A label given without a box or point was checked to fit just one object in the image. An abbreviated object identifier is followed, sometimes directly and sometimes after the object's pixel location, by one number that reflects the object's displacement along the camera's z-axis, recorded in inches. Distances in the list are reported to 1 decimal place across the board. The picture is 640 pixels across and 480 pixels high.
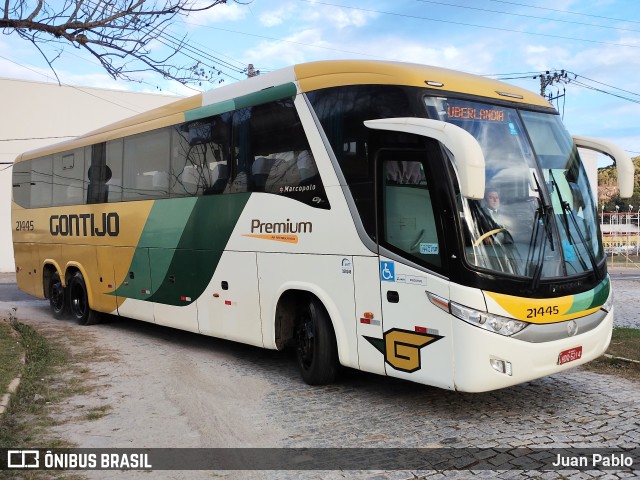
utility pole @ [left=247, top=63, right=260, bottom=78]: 975.6
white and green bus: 220.2
